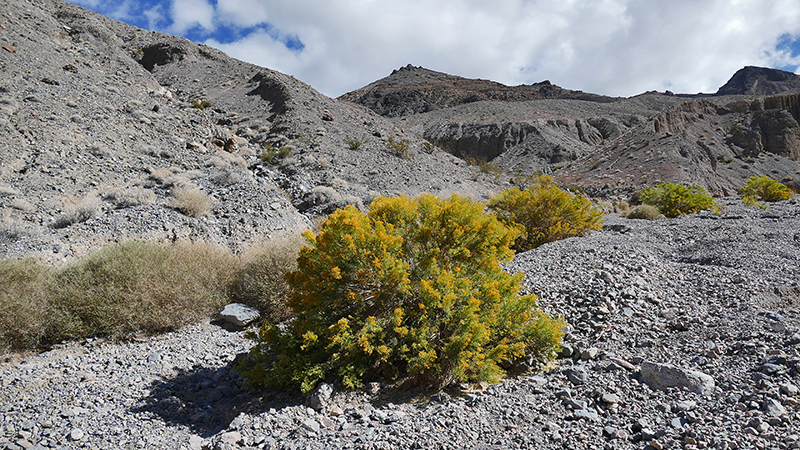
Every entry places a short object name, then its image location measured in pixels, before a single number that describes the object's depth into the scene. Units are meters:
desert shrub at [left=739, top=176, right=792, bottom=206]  15.95
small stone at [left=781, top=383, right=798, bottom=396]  2.57
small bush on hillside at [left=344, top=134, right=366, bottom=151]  18.11
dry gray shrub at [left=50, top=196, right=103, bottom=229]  7.82
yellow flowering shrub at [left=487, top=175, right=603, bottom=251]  8.99
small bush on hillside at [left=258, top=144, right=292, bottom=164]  15.40
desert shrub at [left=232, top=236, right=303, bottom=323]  5.70
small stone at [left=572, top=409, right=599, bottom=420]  2.69
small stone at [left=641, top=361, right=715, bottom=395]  2.80
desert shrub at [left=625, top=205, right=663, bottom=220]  12.16
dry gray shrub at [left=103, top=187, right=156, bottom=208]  8.87
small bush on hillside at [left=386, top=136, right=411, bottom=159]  18.92
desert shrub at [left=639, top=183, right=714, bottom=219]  12.62
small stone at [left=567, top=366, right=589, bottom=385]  3.17
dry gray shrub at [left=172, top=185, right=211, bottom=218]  9.05
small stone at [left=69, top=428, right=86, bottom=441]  3.12
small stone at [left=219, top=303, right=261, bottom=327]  5.52
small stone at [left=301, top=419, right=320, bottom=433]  2.91
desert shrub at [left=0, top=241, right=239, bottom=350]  4.79
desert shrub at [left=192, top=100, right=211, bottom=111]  19.89
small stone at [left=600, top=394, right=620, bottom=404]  2.81
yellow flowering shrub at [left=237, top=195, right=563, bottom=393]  3.25
